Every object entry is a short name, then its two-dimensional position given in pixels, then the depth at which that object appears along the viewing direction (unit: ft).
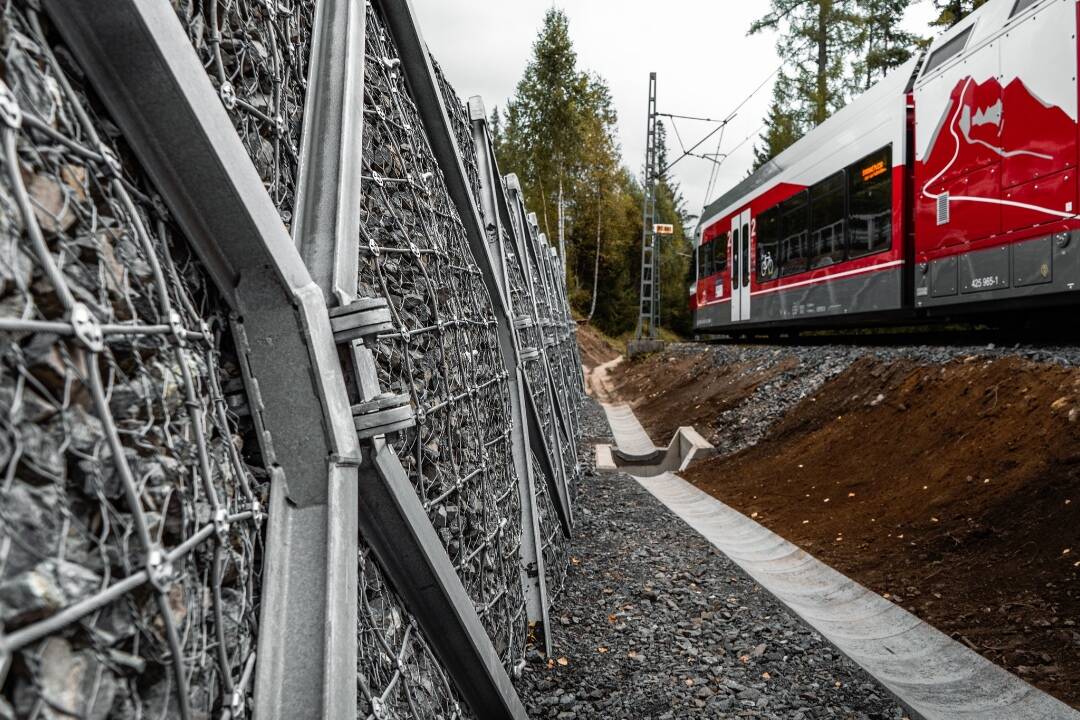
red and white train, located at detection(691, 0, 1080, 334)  22.90
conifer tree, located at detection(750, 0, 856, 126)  95.81
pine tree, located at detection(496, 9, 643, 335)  136.26
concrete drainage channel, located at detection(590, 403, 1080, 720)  11.21
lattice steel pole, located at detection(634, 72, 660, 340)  87.66
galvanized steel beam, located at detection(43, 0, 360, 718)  3.88
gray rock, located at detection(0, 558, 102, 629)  2.62
